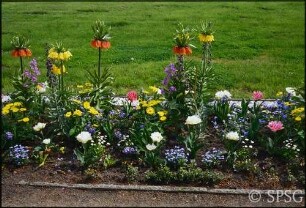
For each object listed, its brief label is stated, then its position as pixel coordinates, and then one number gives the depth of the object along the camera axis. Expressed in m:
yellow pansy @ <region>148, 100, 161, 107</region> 5.51
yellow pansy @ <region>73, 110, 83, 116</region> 5.30
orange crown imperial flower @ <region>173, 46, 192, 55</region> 5.50
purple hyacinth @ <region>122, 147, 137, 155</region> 5.16
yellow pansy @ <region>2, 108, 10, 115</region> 5.49
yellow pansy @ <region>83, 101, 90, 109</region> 5.43
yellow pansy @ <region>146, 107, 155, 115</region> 5.44
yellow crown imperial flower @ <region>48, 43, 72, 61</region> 5.38
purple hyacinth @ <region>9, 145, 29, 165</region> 5.04
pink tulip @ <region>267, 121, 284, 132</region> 5.10
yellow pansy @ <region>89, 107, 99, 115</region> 5.38
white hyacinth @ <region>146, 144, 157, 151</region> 4.91
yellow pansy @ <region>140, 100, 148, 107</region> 5.51
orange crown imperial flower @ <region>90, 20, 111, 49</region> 5.63
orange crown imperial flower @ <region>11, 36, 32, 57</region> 5.63
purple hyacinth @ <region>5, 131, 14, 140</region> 5.27
